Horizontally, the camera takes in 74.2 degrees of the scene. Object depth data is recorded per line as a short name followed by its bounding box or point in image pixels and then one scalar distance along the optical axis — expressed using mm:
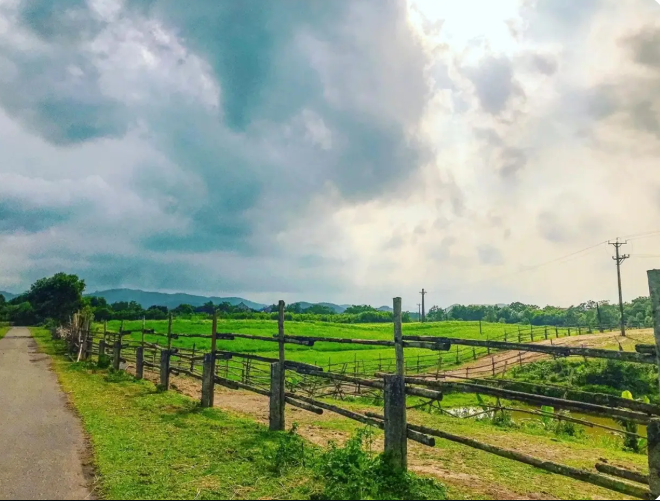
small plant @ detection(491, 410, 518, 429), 13059
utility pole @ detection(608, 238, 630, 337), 43125
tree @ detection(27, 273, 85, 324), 54875
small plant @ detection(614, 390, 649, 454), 11070
